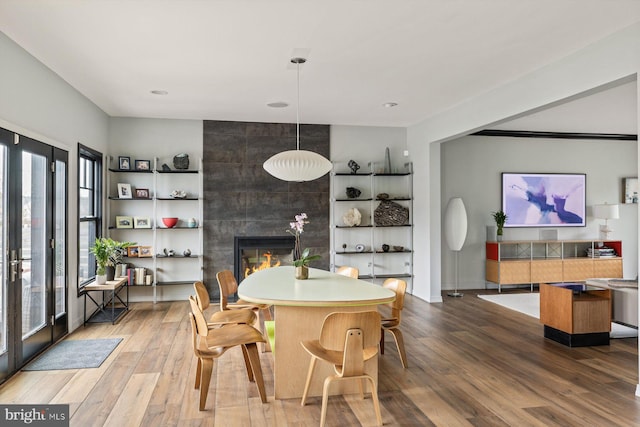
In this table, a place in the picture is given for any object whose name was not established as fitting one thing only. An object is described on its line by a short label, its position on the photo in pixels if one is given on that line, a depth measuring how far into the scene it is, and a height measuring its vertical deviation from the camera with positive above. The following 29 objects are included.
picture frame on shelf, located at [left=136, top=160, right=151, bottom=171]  6.89 +0.76
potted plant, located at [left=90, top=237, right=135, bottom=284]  5.70 -0.45
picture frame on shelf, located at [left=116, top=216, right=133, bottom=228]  6.85 -0.08
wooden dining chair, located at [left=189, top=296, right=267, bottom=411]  3.17 -0.89
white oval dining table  3.29 -0.80
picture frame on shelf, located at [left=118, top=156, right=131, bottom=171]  6.84 +0.79
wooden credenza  7.83 -0.77
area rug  5.28 -1.28
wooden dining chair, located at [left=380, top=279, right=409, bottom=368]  3.97 -0.90
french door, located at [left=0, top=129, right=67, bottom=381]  3.78 -0.29
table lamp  8.09 +0.07
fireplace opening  7.25 -0.57
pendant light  4.36 +0.49
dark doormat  4.10 -1.30
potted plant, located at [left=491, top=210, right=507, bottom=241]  7.86 -0.08
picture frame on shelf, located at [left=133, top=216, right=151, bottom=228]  6.89 -0.08
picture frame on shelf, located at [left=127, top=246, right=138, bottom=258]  6.86 -0.52
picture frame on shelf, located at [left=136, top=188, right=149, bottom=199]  6.89 +0.34
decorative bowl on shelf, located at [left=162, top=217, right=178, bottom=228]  6.90 -0.07
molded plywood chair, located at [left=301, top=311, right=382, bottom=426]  2.82 -0.75
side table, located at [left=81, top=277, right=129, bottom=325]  5.64 -1.18
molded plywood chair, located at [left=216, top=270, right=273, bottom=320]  4.47 -0.73
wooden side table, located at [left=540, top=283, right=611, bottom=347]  4.68 -1.01
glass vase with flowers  4.19 -0.45
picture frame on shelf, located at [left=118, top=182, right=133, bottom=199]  6.84 +0.38
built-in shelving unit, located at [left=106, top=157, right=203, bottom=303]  6.89 -0.05
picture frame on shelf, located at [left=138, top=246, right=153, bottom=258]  6.93 -0.51
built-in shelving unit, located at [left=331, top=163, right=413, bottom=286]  7.59 -0.17
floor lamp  7.47 -0.13
